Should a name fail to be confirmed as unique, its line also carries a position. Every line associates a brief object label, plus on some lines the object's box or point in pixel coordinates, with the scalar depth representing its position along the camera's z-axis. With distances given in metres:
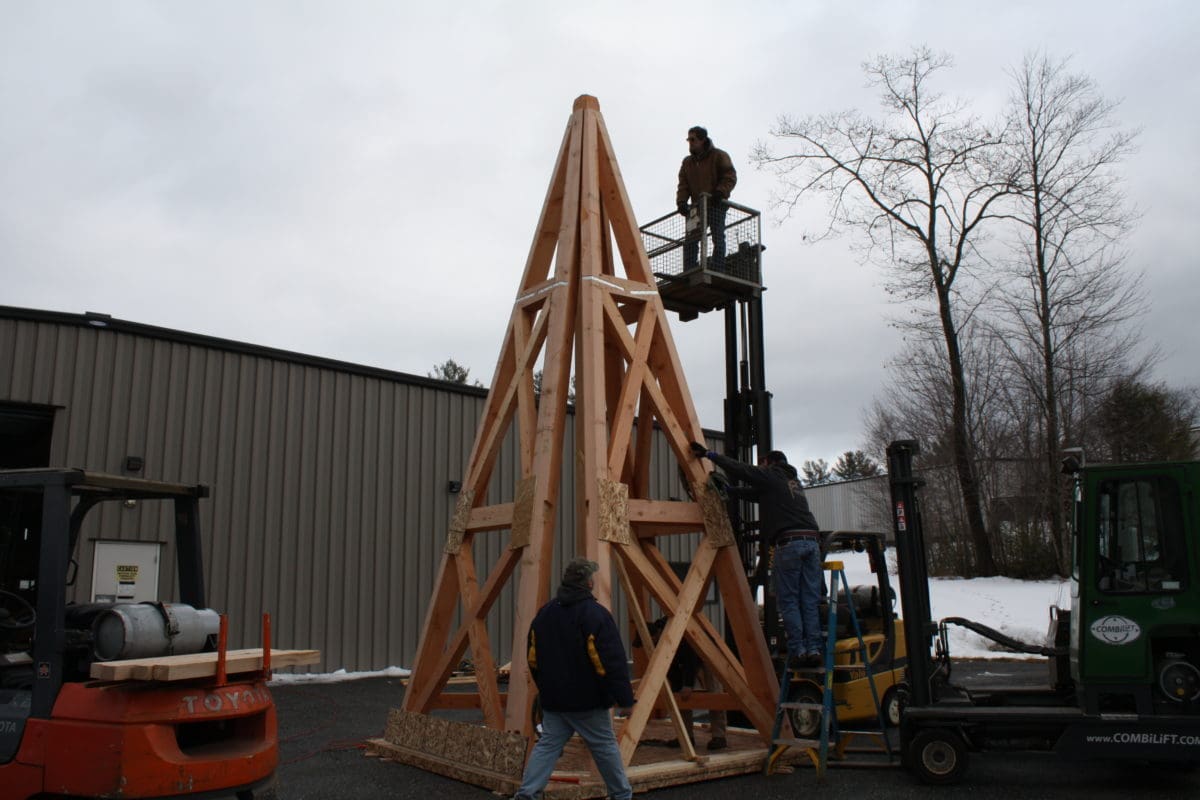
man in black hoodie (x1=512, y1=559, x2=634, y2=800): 5.68
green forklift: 7.14
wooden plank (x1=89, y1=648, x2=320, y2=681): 4.57
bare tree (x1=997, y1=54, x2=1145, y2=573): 25.91
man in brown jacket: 10.10
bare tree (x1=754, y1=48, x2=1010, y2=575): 25.61
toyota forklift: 4.70
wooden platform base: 6.92
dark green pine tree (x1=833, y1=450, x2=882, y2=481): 73.12
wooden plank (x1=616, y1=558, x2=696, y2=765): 7.51
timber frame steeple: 7.72
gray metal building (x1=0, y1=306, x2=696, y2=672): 13.69
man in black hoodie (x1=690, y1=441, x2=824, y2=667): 8.17
